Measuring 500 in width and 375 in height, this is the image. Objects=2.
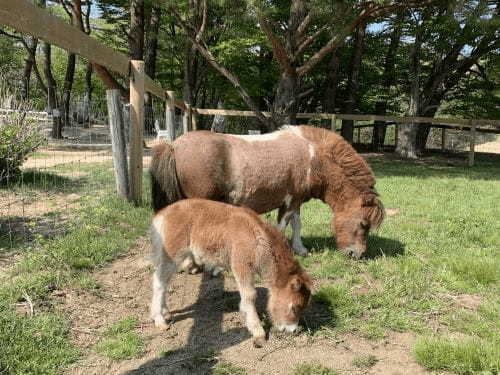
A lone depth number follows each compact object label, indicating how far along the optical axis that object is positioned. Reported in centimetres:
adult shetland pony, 468
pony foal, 342
